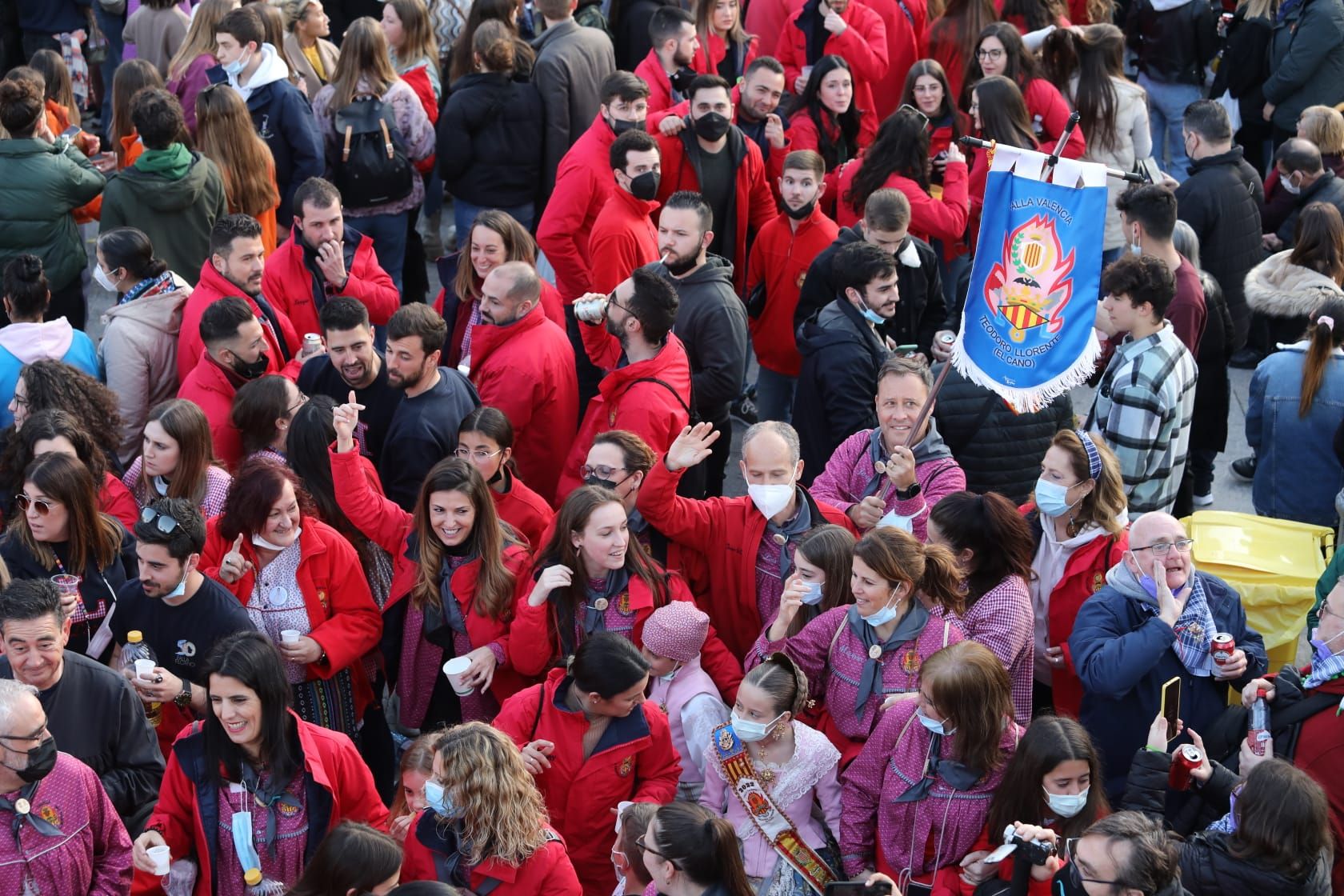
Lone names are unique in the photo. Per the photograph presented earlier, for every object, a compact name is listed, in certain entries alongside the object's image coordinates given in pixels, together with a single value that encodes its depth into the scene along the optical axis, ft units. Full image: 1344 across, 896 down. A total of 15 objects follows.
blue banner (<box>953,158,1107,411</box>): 39.65
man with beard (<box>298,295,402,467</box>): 42.39
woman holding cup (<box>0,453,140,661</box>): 34.76
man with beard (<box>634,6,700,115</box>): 60.54
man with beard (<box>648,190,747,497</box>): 45.55
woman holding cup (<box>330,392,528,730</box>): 36.11
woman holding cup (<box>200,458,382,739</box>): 35.99
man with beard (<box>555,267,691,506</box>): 41.29
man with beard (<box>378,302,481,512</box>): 41.01
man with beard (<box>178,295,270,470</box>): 41.96
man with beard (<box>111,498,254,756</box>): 33.30
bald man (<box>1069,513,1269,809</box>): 32.63
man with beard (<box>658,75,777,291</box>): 54.34
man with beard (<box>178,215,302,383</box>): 45.03
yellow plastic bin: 38.42
